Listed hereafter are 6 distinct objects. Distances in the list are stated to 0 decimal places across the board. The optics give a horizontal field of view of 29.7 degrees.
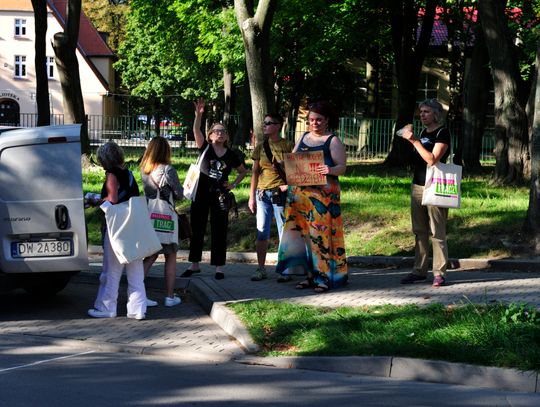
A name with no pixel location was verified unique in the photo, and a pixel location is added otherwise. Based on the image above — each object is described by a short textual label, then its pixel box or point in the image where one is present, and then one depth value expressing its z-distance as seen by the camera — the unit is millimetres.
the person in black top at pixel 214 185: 11812
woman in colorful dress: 10672
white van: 9680
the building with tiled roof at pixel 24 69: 76438
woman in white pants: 9914
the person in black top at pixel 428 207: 10570
